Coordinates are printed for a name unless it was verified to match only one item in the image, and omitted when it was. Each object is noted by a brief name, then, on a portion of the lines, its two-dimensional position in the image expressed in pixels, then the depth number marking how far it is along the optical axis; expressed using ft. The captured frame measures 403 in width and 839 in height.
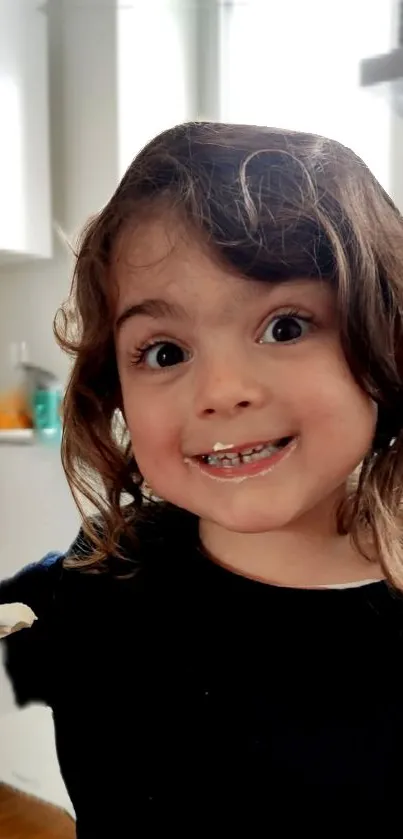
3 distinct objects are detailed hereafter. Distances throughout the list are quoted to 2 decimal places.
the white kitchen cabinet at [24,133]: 3.24
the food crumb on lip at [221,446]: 1.26
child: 1.23
